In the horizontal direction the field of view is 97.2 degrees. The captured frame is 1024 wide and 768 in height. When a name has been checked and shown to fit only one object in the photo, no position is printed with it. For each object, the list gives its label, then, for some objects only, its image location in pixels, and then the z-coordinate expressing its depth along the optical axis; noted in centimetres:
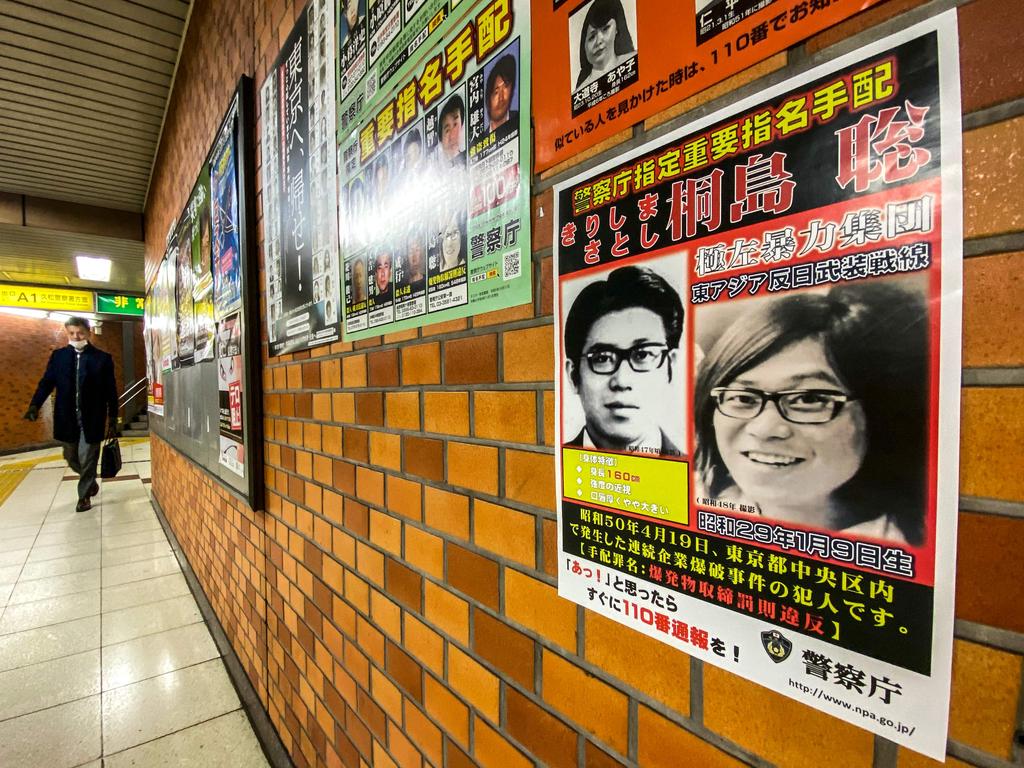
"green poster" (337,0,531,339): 68
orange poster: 42
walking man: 465
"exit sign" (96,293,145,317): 1027
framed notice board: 178
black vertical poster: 121
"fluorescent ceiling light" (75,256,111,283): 788
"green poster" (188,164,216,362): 237
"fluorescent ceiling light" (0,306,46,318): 931
